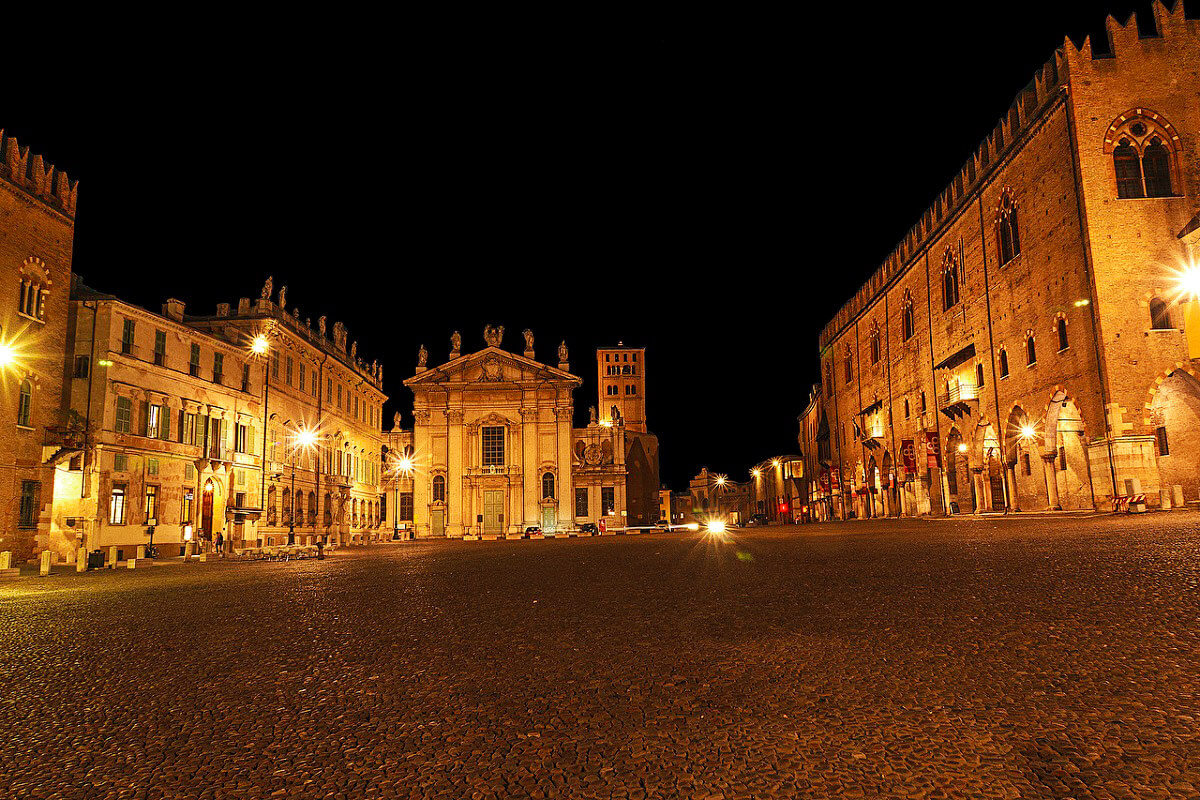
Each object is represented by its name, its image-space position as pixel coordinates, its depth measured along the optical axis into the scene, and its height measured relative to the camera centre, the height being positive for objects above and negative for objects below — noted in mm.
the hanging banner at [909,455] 41656 +2052
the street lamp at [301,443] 41344 +3911
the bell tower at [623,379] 93250 +15309
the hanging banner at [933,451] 38219 +2081
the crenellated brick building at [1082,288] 24000 +7351
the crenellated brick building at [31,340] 25766 +6469
